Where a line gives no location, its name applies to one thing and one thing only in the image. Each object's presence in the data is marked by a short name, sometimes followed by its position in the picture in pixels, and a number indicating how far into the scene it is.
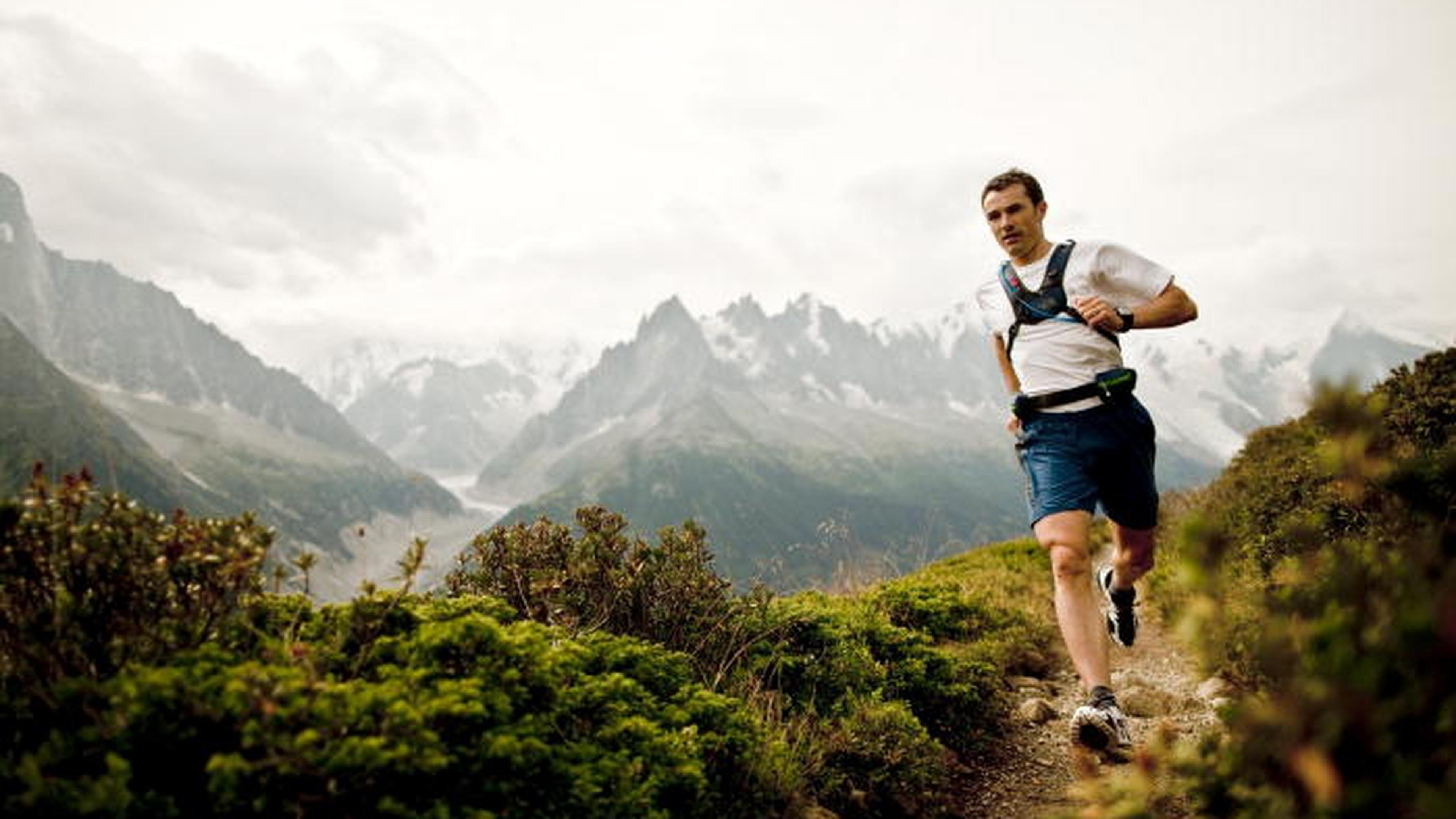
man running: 4.64
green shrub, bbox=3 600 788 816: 2.13
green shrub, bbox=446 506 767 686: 4.58
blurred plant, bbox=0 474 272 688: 2.43
